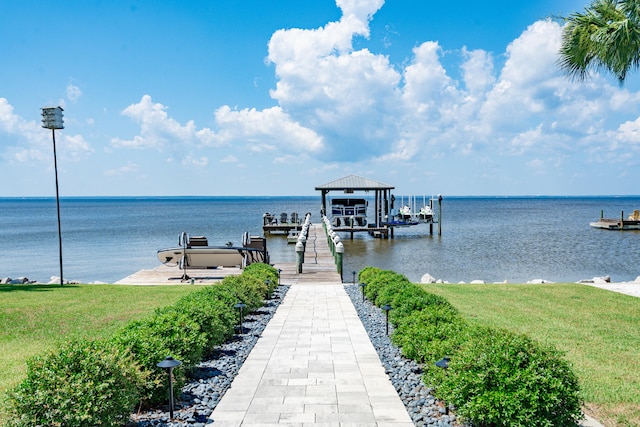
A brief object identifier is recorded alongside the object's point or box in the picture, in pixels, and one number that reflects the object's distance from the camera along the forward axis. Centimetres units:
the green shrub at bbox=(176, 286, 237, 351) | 658
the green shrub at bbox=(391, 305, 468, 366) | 532
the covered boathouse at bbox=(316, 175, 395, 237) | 3725
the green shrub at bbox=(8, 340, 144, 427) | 376
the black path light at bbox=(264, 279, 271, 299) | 1125
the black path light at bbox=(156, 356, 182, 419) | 458
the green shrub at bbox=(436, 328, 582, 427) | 400
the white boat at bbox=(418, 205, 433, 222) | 4701
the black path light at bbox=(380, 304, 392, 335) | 769
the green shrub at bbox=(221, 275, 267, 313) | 923
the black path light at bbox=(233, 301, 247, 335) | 804
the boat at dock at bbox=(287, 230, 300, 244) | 3461
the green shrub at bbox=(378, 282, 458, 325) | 751
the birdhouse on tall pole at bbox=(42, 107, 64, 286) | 1450
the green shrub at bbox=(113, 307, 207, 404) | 487
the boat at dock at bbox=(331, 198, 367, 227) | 4034
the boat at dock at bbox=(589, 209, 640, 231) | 4706
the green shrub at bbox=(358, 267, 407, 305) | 1000
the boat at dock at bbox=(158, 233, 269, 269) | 1622
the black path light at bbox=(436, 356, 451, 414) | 468
